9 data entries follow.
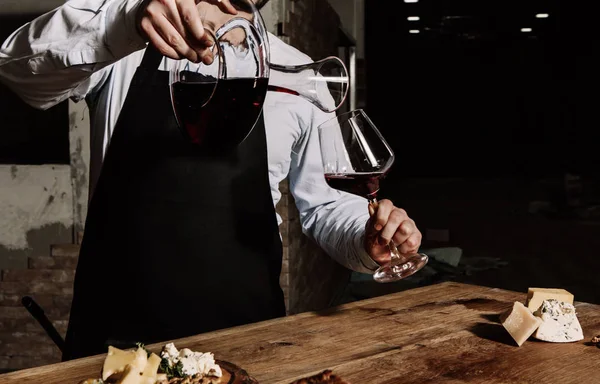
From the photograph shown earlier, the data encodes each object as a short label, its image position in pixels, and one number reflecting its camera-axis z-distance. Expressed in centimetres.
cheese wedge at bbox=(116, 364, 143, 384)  92
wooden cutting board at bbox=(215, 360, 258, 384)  95
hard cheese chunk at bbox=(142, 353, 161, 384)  94
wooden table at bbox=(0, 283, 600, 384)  115
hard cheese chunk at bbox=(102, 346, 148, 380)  94
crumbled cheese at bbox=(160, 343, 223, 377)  96
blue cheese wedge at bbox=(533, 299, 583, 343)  135
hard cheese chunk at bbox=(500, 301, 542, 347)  132
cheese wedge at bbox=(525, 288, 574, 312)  146
